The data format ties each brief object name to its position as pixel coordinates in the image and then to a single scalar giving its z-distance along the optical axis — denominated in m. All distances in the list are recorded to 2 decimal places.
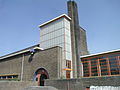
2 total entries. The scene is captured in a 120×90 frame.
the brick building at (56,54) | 18.12
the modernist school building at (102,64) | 17.02
